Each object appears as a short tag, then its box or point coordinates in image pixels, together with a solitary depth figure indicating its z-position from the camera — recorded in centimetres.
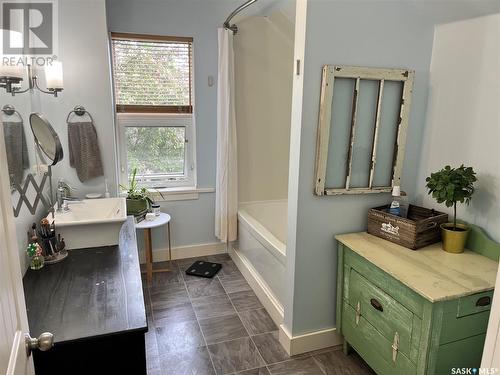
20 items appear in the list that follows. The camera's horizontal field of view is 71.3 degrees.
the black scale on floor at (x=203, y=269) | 311
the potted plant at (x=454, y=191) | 170
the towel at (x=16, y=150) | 149
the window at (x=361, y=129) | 185
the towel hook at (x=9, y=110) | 151
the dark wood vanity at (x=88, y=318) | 118
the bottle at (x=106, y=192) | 261
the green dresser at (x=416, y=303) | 143
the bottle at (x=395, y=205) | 195
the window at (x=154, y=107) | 297
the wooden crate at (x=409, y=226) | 179
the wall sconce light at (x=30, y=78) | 144
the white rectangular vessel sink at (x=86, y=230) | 177
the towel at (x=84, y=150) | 248
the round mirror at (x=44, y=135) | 179
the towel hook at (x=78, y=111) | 247
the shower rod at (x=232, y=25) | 262
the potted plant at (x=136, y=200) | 291
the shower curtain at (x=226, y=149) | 300
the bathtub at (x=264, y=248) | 242
